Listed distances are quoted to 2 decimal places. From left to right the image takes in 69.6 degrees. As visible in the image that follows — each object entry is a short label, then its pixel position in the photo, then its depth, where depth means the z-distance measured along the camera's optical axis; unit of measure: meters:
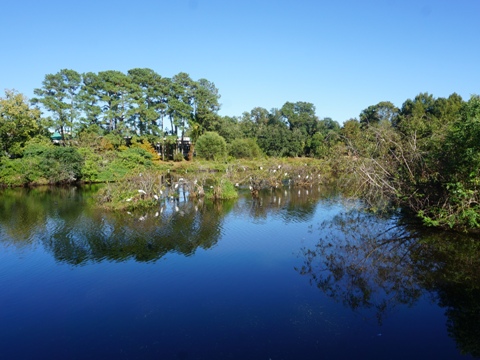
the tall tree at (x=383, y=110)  59.91
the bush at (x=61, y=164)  36.03
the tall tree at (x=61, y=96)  45.47
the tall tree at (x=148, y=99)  48.25
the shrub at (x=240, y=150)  52.03
